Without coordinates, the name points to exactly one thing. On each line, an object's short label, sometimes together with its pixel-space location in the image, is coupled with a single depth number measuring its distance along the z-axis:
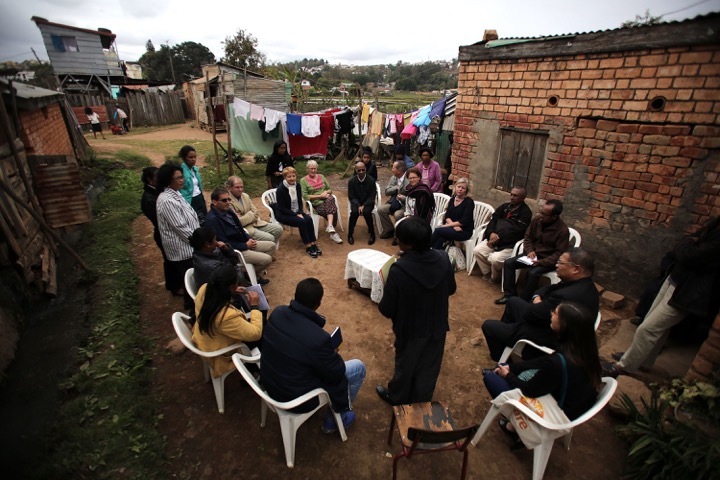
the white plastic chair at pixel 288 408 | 2.38
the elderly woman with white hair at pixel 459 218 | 5.29
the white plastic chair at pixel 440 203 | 6.15
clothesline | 9.67
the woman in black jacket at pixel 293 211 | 5.90
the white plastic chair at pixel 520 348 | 2.89
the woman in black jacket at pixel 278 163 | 7.22
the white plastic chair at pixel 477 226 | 5.44
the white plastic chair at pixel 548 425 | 2.21
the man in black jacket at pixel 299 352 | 2.31
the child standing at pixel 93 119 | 15.88
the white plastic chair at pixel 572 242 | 4.25
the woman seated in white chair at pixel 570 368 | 2.18
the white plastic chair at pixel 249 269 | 4.49
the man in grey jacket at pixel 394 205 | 6.48
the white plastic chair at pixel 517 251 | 4.71
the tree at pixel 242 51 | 26.16
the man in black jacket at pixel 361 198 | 6.40
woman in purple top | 6.69
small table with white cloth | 4.58
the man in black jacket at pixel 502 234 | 4.80
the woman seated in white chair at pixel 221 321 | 2.60
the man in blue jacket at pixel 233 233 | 4.38
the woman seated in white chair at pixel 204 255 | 3.31
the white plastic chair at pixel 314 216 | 6.36
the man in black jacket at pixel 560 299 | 2.84
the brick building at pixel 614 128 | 3.64
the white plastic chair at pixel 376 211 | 6.69
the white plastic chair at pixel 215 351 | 2.74
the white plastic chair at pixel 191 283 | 3.39
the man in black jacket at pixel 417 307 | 2.48
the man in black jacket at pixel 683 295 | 2.94
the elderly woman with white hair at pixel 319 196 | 6.42
